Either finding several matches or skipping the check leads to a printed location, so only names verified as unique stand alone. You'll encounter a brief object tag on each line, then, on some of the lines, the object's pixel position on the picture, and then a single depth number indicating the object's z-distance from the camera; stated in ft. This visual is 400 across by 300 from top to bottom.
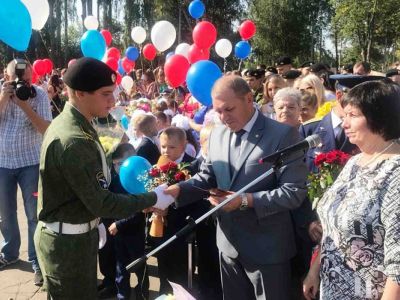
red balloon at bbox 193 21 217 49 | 26.68
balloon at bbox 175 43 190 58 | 29.12
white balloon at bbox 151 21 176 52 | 28.55
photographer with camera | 13.23
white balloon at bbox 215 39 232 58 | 34.60
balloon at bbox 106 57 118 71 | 30.34
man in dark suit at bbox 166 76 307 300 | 7.77
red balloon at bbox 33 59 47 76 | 34.60
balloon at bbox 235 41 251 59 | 39.06
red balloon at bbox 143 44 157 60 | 40.07
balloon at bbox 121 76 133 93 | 35.06
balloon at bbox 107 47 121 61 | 35.18
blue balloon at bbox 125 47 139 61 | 43.34
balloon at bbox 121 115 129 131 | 22.23
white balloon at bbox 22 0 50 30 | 17.33
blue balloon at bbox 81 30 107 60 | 26.78
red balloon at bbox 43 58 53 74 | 37.12
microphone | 6.64
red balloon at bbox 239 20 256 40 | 38.86
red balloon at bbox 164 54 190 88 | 21.98
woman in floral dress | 5.43
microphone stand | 6.85
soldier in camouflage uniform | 7.15
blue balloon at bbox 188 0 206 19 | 40.55
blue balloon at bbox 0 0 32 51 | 13.98
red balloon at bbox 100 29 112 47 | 35.25
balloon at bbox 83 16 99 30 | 37.51
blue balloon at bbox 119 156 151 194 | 10.23
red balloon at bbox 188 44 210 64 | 26.27
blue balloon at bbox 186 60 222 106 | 17.30
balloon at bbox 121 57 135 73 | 43.14
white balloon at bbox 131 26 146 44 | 39.22
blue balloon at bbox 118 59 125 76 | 41.80
